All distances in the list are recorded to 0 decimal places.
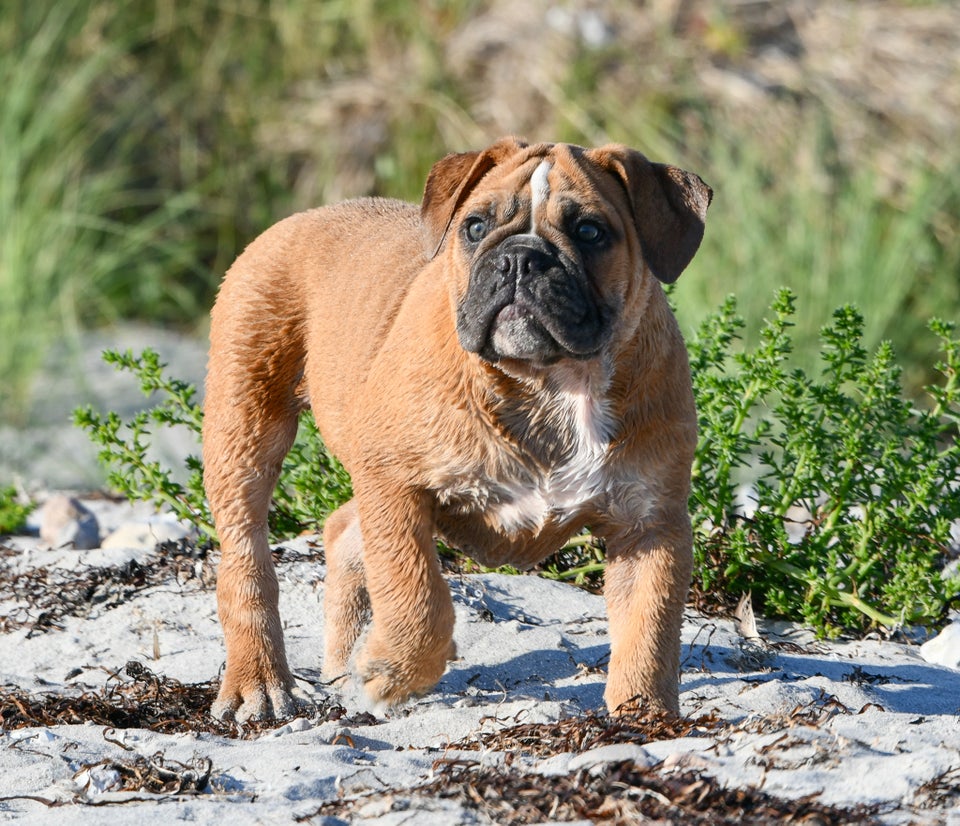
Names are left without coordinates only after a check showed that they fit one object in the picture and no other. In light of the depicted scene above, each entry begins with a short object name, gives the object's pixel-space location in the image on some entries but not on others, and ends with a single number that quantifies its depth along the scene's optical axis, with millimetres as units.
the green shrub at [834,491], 11203
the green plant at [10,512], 14859
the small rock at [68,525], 14297
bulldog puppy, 8984
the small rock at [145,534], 13961
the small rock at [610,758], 7262
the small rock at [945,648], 11172
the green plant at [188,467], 12328
